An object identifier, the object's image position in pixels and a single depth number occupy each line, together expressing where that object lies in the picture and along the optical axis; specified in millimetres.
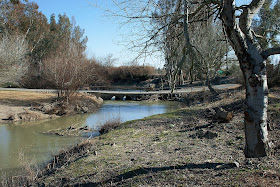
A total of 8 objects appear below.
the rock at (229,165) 4035
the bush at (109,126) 11004
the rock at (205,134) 6523
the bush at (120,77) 43091
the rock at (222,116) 7993
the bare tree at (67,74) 20328
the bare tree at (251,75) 3787
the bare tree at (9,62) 23297
